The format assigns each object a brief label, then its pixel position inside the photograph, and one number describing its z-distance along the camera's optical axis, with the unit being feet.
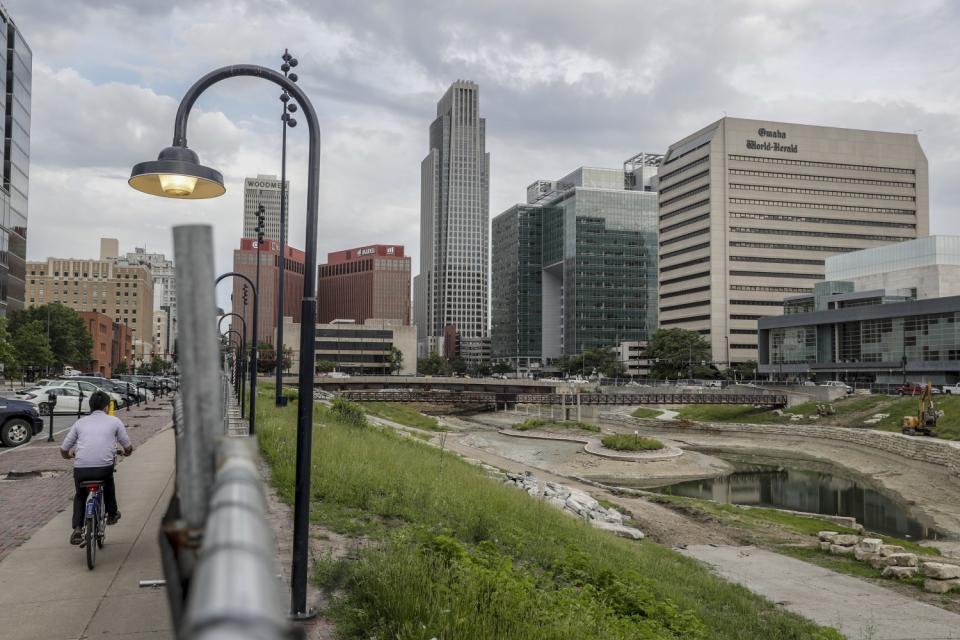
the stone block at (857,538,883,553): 67.95
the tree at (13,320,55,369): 238.48
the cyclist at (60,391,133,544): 32.32
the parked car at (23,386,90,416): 105.19
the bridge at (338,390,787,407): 268.00
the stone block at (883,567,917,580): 61.26
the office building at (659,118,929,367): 502.38
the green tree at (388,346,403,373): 583.70
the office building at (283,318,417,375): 587.68
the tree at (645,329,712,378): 423.64
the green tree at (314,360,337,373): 523.70
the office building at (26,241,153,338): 611.47
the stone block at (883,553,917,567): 63.82
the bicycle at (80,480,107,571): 31.09
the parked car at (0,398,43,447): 74.02
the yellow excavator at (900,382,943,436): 174.09
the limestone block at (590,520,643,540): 70.28
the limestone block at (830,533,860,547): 73.77
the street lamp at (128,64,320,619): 21.58
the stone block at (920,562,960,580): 58.39
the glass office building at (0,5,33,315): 275.18
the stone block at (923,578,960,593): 56.54
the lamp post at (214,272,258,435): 76.55
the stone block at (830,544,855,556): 70.23
